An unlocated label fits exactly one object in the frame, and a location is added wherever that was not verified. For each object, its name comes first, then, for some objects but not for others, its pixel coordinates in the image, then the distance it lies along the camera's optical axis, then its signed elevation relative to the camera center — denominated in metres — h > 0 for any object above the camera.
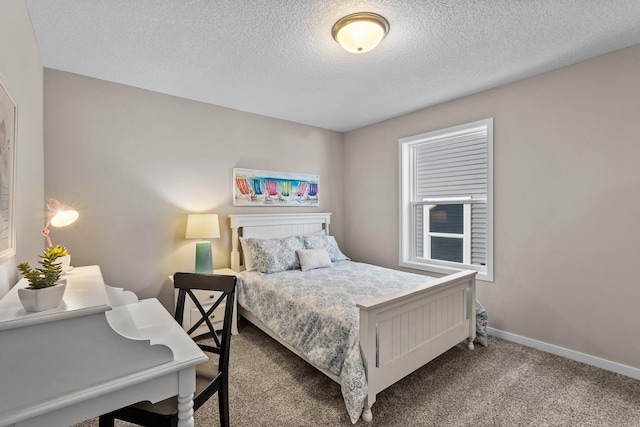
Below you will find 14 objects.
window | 3.16 +0.10
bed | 1.82 -0.75
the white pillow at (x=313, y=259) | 3.30 -0.55
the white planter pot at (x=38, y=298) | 0.92 -0.27
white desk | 0.86 -0.50
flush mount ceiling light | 1.86 +1.15
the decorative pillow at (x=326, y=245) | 3.64 -0.44
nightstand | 2.84 -1.00
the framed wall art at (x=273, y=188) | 3.61 +0.28
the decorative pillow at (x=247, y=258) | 3.35 -0.54
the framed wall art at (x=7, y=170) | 1.30 +0.19
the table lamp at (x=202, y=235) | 3.03 -0.25
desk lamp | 1.86 -0.03
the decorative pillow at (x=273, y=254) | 3.20 -0.49
